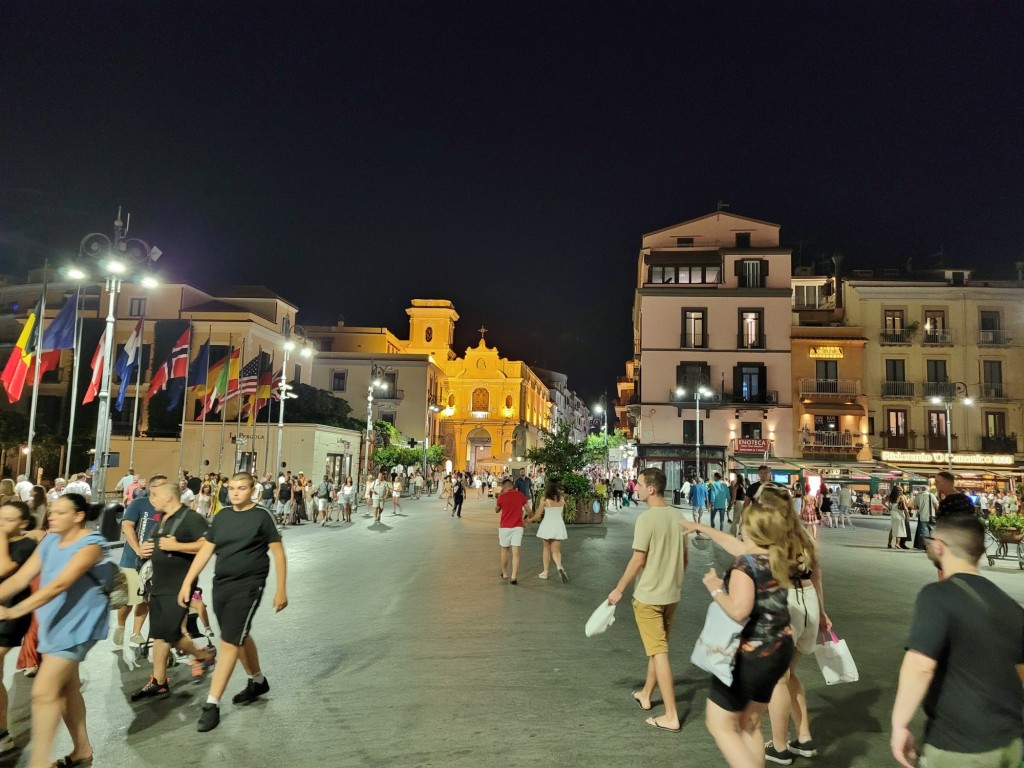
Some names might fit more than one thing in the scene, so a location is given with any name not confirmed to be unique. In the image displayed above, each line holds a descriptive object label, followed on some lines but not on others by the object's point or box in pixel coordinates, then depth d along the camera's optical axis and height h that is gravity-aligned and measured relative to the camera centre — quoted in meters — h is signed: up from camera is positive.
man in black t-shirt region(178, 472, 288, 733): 5.11 -0.87
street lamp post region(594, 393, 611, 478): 63.11 +5.82
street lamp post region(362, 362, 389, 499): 37.03 +4.01
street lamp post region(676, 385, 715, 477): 40.41 +4.32
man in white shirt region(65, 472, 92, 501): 15.66 -0.74
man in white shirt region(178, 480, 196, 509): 14.79 -0.88
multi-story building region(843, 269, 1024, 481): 40.47 +6.01
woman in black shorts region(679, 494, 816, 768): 3.55 -0.90
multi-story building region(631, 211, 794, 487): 43.06 +7.10
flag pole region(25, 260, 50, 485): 21.52 +3.39
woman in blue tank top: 4.10 -0.94
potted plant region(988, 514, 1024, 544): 15.12 -1.20
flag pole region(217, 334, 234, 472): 31.36 +2.69
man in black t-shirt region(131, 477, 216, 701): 5.69 -1.03
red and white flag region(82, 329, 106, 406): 23.83 +2.77
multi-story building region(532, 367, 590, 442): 113.11 +11.85
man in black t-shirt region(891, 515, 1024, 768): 2.62 -0.77
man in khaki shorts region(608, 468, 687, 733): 5.21 -0.88
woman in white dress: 11.76 -0.97
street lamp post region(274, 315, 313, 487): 29.02 +3.41
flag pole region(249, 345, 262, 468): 31.87 +2.48
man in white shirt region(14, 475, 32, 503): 14.78 -0.80
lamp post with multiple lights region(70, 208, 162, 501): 15.29 +4.11
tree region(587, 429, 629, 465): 77.44 +2.78
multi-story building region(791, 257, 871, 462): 41.22 +4.54
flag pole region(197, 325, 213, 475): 35.47 +0.81
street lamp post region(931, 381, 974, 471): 40.15 +4.47
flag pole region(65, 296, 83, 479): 20.67 +3.33
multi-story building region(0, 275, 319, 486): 38.00 +6.63
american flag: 31.31 +3.46
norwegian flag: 28.00 +3.56
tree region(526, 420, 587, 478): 25.36 +0.30
